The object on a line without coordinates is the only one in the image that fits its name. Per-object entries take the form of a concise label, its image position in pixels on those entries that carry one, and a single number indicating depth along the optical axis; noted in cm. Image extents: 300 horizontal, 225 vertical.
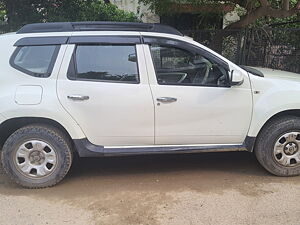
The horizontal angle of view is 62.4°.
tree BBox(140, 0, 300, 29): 514
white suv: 279
